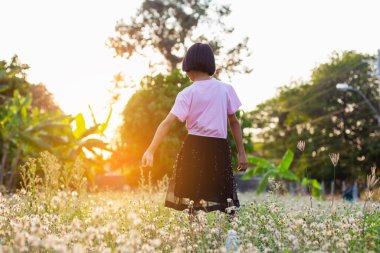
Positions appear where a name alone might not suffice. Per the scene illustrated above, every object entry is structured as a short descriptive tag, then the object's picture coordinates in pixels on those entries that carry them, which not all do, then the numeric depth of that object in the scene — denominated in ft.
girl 17.04
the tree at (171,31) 104.12
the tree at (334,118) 134.82
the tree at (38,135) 42.32
